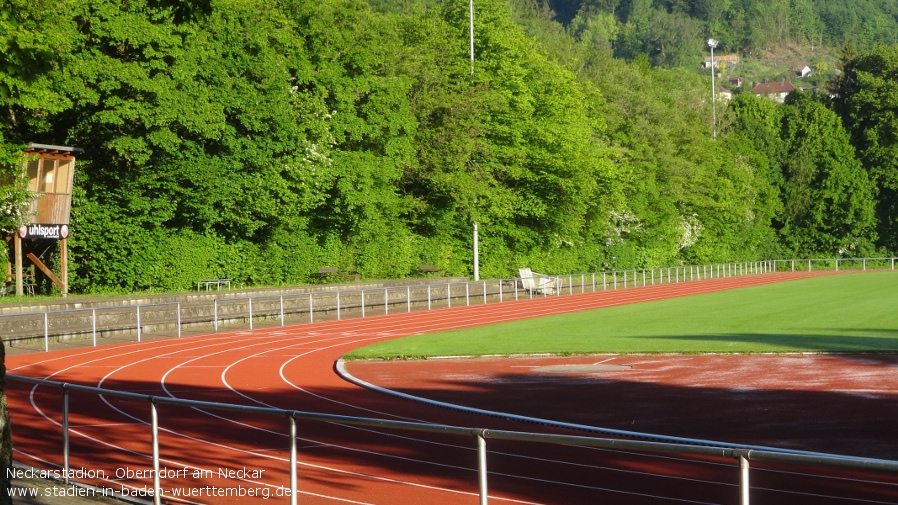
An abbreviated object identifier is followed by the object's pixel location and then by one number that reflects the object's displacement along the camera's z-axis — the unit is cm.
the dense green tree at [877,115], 10144
